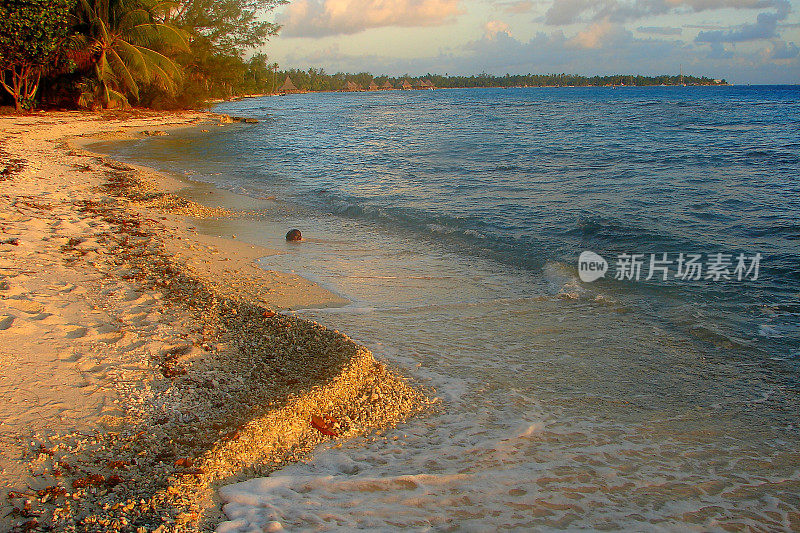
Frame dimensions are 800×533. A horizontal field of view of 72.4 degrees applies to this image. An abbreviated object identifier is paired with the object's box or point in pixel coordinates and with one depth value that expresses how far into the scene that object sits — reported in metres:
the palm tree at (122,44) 30.00
